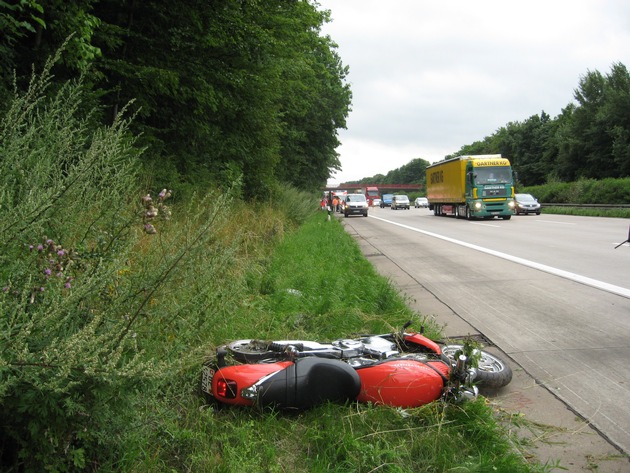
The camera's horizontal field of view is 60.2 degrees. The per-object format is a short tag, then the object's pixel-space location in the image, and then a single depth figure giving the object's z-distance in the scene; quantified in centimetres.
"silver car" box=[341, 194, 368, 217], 4278
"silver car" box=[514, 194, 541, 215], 3603
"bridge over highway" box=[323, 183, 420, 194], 16338
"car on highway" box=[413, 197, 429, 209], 7100
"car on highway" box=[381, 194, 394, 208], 8102
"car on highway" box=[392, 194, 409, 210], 6269
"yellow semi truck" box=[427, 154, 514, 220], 2834
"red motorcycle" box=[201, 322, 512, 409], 323
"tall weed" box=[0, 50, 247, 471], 186
